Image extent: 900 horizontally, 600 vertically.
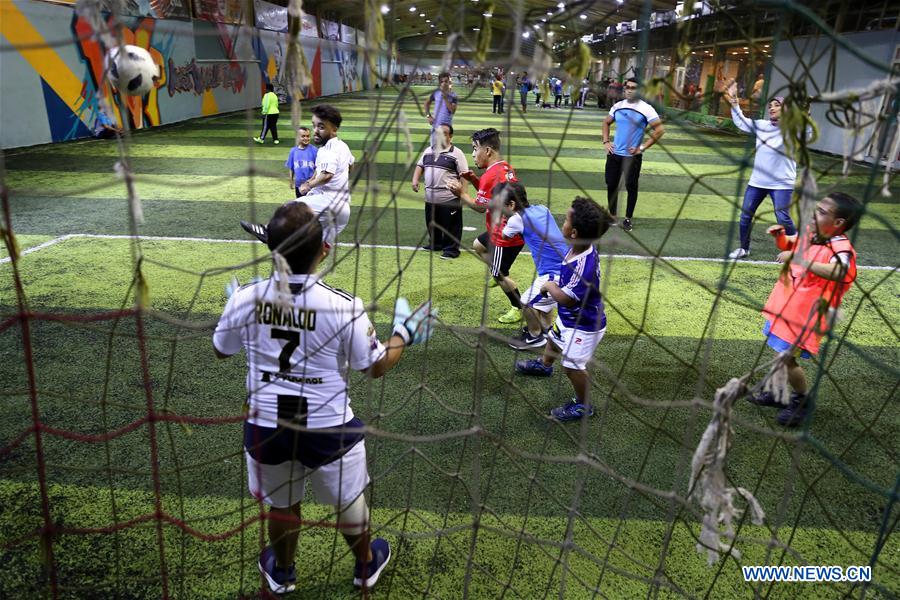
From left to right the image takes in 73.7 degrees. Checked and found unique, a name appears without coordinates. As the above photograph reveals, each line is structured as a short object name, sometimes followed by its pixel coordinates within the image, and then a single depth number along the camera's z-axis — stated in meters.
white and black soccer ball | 2.33
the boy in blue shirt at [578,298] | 3.37
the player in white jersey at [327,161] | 5.21
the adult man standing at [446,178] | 5.88
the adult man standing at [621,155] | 6.47
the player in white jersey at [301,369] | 2.15
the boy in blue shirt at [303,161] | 5.88
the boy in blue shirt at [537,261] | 4.03
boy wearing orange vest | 3.12
